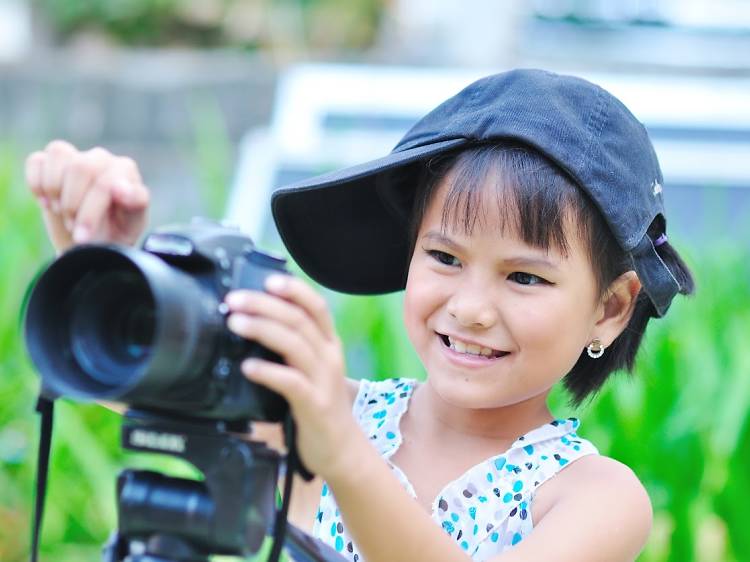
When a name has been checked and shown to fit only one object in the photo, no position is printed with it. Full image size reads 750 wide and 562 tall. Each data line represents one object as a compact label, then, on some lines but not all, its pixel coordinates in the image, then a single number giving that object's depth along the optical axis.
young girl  1.57
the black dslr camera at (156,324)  1.39
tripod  1.43
